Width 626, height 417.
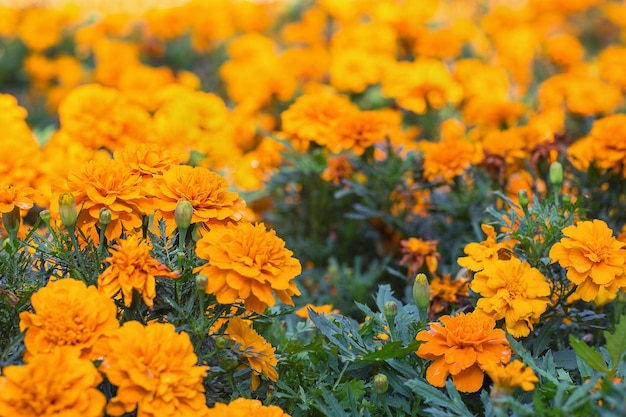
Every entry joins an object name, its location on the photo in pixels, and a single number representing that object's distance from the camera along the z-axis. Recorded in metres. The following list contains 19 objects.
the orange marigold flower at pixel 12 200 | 1.82
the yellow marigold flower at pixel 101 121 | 2.12
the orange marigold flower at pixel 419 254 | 1.98
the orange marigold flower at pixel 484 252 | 1.86
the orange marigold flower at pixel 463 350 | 1.79
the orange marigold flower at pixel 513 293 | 1.83
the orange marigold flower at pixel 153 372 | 1.73
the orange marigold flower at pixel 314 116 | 2.09
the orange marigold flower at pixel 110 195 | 1.80
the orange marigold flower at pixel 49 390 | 1.71
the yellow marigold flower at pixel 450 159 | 2.03
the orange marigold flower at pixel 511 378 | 1.74
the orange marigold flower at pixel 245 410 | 1.75
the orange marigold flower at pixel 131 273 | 1.76
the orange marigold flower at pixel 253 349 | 1.80
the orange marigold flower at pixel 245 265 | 1.77
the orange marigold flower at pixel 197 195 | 1.81
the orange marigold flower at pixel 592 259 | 1.82
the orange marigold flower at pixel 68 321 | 1.74
